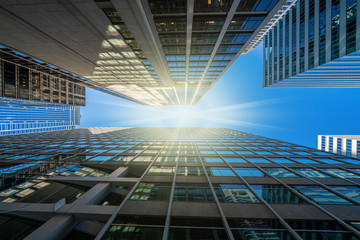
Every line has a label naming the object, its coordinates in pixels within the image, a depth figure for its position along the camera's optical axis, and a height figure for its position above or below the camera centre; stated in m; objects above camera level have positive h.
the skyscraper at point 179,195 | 7.82 -5.74
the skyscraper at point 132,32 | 15.77 +11.95
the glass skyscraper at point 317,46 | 36.28 +23.38
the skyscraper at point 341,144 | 91.84 -18.07
